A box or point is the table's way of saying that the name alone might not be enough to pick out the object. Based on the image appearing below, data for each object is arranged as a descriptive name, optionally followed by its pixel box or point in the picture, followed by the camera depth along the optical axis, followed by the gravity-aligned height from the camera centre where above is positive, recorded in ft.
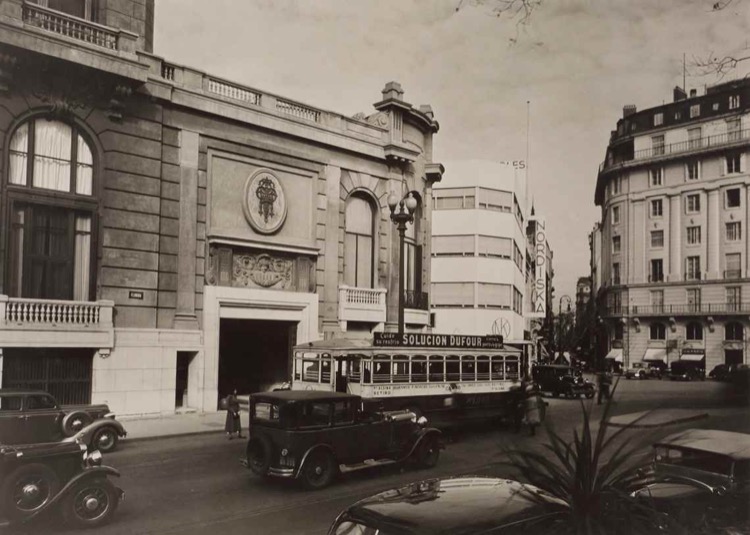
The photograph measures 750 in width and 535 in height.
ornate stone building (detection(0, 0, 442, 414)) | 47.39 +9.69
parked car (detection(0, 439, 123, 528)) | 25.59 -7.27
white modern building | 127.13 +13.98
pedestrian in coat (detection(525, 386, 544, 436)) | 54.03 -7.96
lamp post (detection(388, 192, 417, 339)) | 57.16 +9.76
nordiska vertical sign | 114.84 +8.99
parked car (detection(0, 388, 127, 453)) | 35.24 -6.71
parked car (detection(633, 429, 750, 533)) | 20.81 -6.11
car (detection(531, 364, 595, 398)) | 97.14 -9.33
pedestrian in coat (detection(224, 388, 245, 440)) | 50.34 -8.18
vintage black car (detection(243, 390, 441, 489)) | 34.27 -7.02
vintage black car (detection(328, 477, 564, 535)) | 15.11 -4.86
